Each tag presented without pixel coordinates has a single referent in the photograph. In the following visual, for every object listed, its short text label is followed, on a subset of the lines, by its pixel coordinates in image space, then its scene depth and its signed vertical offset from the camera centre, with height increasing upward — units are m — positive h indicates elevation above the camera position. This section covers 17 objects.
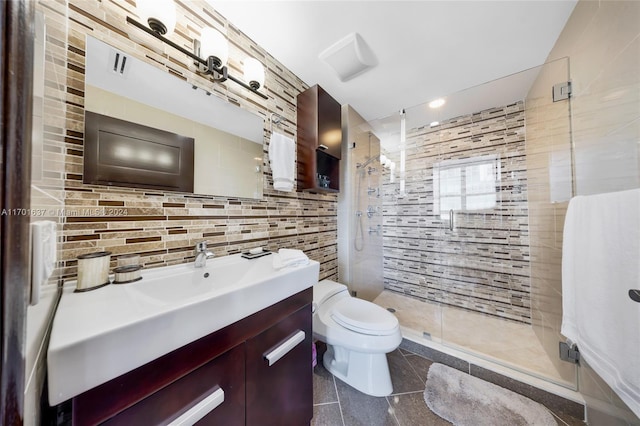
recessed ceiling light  1.98 +1.10
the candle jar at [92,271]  0.66 -0.18
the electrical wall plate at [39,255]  0.30 -0.06
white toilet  1.20 -0.74
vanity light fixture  0.85 +0.82
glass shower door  1.40 -0.02
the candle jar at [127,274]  0.74 -0.21
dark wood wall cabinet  1.59 +0.63
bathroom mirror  0.80 +0.48
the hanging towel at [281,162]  1.38 +0.37
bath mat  1.12 -1.12
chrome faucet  0.95 -0.18
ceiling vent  1.34 +1.11
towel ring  1.43 +0.68
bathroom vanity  0.42 -0.37
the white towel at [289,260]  0.95 -0.21
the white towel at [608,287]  0.66 -0.28
